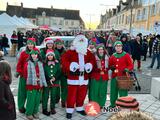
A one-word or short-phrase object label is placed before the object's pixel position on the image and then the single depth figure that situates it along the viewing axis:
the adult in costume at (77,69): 3.72
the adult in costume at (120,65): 3.96
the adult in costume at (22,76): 3.72
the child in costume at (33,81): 3.54
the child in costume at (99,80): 3.98
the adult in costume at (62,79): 4.10
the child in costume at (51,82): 3.73
